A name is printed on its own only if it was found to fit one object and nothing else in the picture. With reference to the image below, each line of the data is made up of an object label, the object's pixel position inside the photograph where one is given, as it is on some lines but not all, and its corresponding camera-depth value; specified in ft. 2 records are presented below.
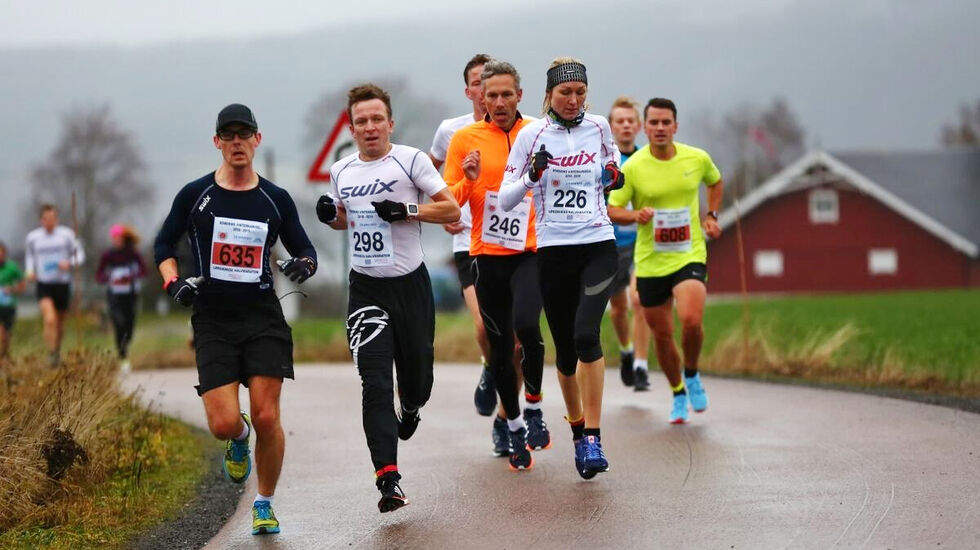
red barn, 243.40
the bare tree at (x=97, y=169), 264.72
